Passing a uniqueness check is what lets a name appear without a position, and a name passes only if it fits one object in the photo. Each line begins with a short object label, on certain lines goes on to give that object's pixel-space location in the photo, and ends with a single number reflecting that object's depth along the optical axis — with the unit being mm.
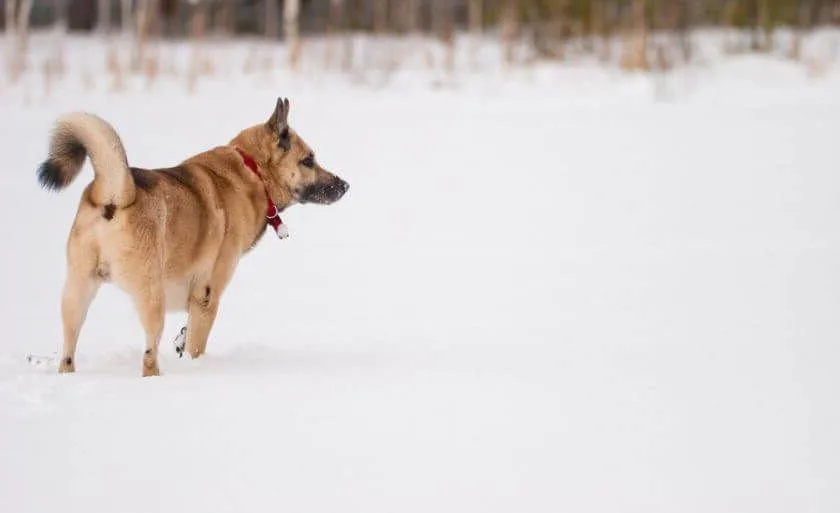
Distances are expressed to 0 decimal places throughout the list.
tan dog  10867
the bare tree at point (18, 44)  36375
